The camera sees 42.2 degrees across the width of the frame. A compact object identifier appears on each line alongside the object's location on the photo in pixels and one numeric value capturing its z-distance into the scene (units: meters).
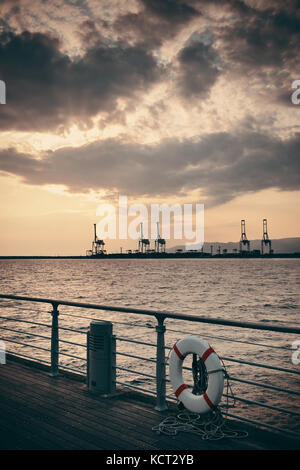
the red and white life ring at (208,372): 3.37
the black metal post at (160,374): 3.89
